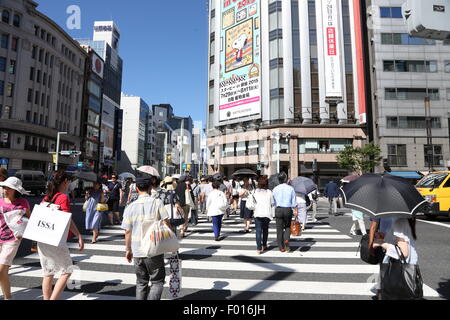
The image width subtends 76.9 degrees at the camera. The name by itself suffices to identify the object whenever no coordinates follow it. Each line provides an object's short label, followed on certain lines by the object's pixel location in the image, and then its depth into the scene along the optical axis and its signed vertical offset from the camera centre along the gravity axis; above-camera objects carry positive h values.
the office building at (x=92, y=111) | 60.91 +18.83
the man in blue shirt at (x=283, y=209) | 7.18 -0.30
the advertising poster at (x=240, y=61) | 43.62 +21.75
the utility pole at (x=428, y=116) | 33.19 +10.34
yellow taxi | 12.18 +0.10
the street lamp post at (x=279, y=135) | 36.99 +8.30
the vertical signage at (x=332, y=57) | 41.41 +20.42
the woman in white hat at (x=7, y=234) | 3.77 -0.52
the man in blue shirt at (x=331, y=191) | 14.53 +0.34
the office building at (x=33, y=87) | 41.29 +17.64
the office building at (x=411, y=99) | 36.28 +12.83
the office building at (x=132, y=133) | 95.12 +21.50
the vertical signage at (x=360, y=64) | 39.88 +19.18
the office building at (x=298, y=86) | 40.78 +16.59
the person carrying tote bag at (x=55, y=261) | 3.52 -0.82
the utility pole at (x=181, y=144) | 28.10 +5.14
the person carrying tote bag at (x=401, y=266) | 2.76 -0.68
